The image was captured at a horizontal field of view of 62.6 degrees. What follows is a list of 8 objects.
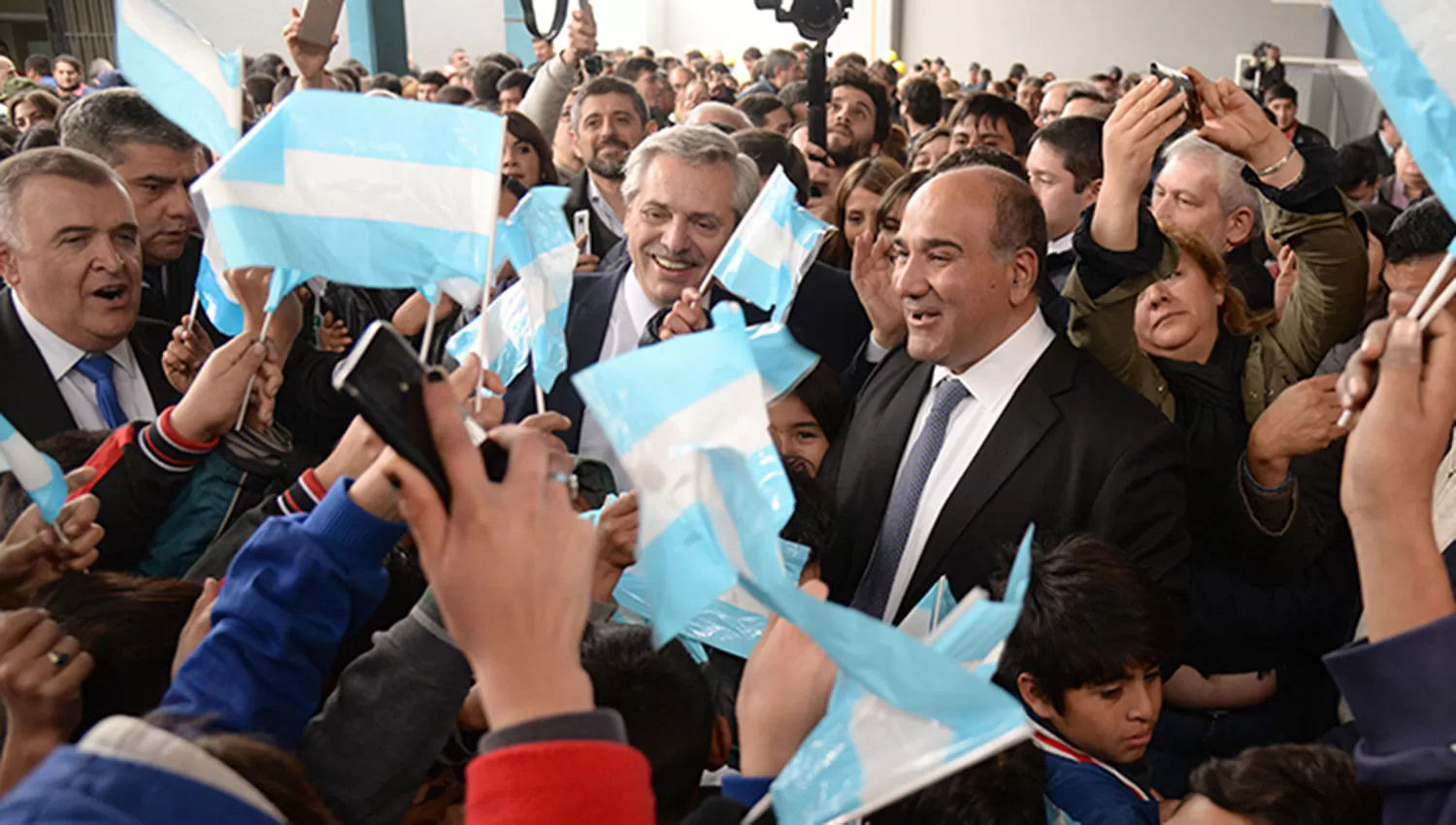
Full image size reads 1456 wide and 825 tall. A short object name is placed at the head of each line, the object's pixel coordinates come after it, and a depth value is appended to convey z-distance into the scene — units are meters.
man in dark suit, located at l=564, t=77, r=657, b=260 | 4.61
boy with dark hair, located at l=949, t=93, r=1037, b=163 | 4.92
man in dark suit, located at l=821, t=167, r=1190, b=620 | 2.10
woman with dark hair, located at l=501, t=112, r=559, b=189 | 4.41
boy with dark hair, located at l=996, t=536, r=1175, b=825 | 1.78
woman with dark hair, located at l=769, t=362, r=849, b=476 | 2.60
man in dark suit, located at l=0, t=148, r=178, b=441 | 2.25
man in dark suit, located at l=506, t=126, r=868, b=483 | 2.98
